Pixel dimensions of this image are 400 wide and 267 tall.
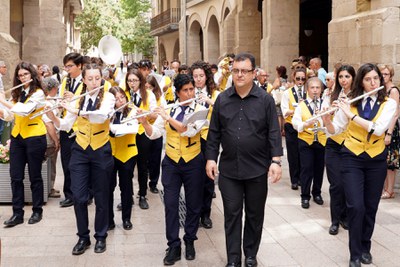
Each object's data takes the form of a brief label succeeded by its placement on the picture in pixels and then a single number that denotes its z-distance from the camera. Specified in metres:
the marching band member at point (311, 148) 7.68
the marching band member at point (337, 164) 6.62
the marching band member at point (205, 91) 6.98
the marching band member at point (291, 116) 8.48
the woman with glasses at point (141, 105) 7.48
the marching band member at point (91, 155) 5.82
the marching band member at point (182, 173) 5.61
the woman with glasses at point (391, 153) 7.76
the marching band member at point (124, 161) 6.56
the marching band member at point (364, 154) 5.32
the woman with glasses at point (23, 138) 6.86
